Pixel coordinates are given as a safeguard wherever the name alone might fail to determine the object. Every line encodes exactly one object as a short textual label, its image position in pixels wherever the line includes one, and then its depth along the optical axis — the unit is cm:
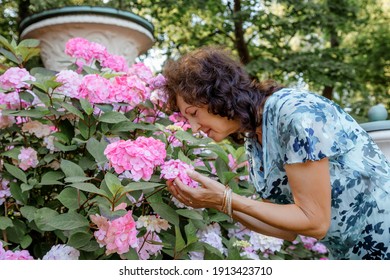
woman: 138
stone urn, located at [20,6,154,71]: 313
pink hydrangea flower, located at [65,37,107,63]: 230
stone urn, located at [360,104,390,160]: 218
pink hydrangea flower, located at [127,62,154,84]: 224
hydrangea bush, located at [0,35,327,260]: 152
